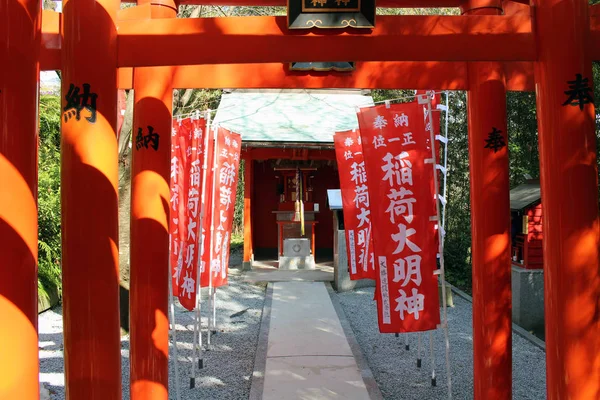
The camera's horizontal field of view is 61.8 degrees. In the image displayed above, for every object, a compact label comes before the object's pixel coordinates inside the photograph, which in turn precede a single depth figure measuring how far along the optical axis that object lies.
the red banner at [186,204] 5.33
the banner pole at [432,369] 5.23
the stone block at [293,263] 12.55
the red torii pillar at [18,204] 2.16
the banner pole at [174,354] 4.52
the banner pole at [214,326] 7.36
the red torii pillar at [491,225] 3.98
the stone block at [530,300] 7.57
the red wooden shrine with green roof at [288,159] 11.26
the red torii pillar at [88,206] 2.84
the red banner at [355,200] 7.21
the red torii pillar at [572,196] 2.90
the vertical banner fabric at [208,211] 6.05
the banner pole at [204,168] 5.17
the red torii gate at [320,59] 2.87
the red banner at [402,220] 4.52
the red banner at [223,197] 6.29
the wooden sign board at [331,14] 2.95
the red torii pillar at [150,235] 3.98
